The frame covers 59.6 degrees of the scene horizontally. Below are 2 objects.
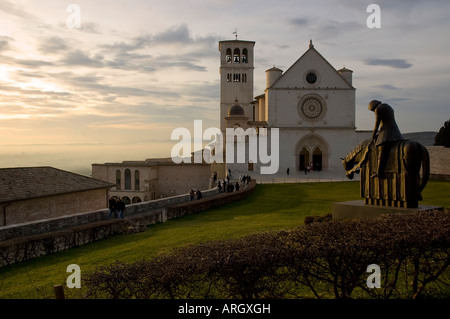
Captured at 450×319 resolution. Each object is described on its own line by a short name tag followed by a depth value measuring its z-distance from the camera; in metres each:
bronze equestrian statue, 10.42
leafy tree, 53.29
